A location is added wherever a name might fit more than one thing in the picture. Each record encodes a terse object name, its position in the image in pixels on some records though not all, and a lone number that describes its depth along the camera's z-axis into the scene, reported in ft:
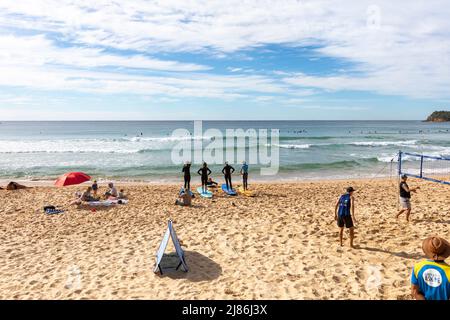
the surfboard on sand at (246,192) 48.64
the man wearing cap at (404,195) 30.60
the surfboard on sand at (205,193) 47.24
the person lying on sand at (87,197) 42.57
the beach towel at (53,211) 38.92
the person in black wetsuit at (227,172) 50.26
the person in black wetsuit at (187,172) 48.75
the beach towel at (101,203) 41.97
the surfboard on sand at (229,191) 48.96
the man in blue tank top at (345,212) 24.82
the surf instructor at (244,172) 50.75
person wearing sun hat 9.89
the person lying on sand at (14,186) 55.47
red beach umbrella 40.61
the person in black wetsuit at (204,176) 49.43
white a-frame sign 21.74
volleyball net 71.82
